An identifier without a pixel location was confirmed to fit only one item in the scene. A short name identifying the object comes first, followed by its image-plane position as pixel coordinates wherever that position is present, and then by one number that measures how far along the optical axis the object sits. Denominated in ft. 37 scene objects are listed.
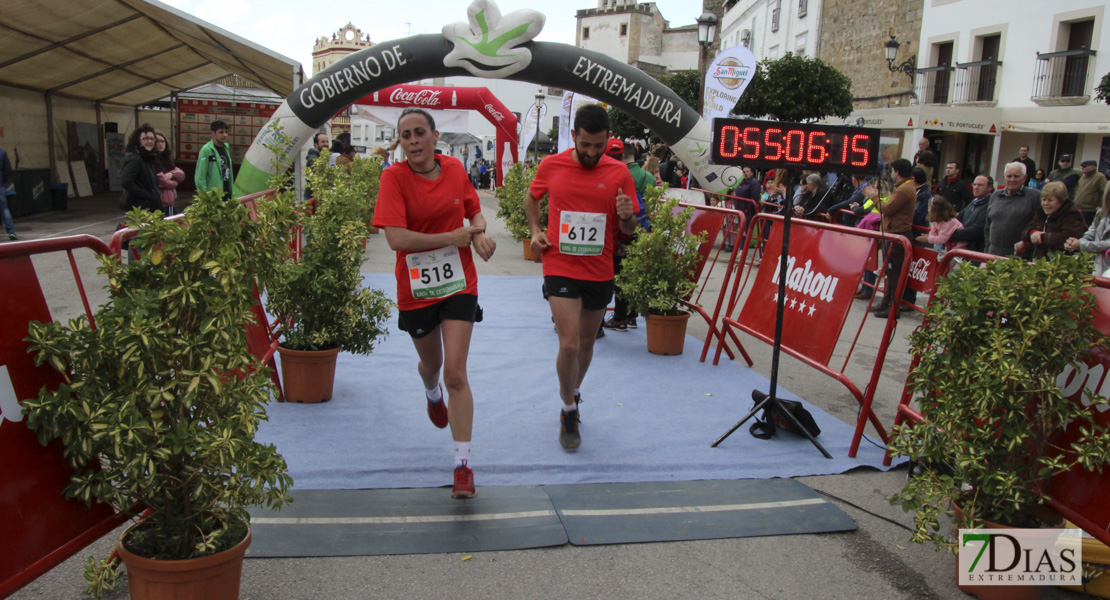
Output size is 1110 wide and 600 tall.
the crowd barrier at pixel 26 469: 7.93
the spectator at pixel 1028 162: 47.55
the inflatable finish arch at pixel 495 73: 30.32
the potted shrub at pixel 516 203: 43.45
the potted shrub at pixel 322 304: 16.49
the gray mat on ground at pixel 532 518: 11.12
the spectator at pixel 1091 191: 35.88
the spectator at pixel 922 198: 31.94
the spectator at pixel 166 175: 31.42
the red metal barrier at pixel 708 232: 21.97
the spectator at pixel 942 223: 30.07
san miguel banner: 39.11
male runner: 14.44
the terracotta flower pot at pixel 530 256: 42.70
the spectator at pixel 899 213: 31.01
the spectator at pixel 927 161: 32.81
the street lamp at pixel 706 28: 50.08
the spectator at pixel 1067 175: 37.42
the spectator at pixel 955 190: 35.37
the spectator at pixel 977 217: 30.26
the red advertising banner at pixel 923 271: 15.30
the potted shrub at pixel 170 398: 7.97
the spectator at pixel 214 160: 30.99
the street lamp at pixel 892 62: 74.90
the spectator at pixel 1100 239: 23.61
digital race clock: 14.24
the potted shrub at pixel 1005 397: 9.72
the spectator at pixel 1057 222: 25.55
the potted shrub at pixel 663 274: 22.24
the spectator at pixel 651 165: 34.56
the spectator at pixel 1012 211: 28.04
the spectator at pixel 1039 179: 51.85
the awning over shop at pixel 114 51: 44.06
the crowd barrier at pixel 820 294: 15.56
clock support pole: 15.07
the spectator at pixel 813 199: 41.81
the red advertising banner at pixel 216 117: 72.69
